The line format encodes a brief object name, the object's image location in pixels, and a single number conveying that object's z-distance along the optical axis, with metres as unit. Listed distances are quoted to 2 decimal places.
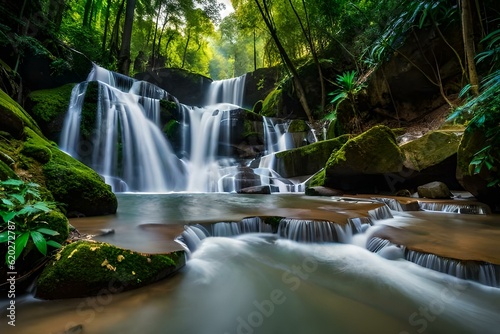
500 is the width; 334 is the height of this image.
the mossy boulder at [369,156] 6.33
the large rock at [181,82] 20.36
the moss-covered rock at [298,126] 12.52
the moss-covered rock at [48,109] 8.67
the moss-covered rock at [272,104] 16.09
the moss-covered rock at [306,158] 9.37
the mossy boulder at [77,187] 3.59
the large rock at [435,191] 5.84
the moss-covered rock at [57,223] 2.08
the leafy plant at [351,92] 9.74
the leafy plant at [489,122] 3.36
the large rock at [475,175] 4.18
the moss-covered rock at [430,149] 5.89
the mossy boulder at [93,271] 1.81
